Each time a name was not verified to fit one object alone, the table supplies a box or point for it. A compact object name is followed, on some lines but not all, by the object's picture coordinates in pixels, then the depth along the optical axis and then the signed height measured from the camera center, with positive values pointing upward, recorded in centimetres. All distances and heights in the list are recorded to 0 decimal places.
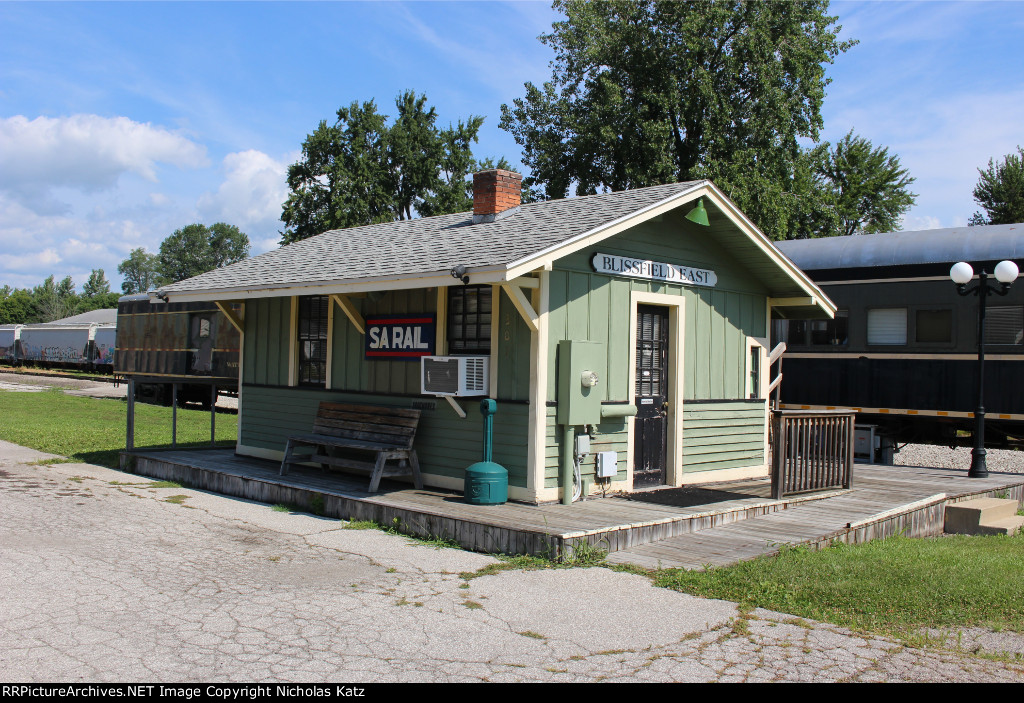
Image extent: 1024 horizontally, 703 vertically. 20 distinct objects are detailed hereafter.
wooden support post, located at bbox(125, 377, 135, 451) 1252 -72
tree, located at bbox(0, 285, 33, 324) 9994 +676
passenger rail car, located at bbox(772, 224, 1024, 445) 1316 +80
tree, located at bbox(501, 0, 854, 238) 2916 +1015
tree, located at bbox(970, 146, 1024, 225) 3594 +851
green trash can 864 -105
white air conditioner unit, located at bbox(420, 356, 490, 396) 907 +3
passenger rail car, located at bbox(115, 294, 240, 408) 2388 +79
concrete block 965 -142
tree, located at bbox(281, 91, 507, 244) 4197 +1047
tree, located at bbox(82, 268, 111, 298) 14538 +1425
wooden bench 948 -75
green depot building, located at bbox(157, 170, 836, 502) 881 +53
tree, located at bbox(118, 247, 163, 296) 14225 +1654
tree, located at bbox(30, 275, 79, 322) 9494 +747
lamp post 1144 +128
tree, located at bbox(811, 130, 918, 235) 4019 +941
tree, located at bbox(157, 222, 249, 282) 11906 +1706
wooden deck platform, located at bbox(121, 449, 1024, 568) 744 -131
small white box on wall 935 -91
